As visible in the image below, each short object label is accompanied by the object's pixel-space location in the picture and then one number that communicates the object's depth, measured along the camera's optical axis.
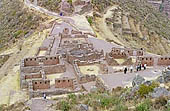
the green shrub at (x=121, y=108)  15.87
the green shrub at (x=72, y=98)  19.38
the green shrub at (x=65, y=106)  18.23
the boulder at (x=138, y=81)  21.45
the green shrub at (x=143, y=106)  15.43
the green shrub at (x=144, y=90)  18.25
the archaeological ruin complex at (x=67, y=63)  26.47
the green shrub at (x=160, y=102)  16.27
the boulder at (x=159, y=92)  17.52
